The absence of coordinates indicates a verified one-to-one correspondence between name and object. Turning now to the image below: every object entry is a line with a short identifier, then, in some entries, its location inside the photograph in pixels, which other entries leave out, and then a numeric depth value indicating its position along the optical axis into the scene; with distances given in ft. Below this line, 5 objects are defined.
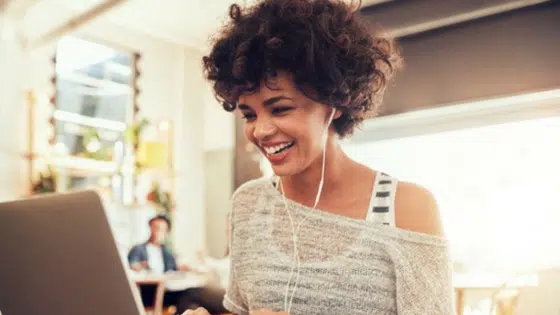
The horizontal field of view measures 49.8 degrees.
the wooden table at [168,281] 12.78
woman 3.32
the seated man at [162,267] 13.78
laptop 2.51
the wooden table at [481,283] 9.14
